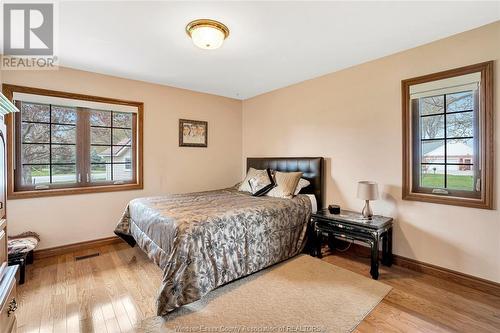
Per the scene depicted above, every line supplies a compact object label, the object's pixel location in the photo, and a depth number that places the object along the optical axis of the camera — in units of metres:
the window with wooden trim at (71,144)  2.92
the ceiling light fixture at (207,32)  2.09
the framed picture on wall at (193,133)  4.07
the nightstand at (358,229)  2.46
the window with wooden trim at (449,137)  2.20
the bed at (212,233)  1.96
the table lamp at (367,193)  2.64
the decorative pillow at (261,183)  3.45
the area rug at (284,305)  1.77
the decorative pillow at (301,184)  3.35
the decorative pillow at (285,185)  3.27
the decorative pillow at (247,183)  3.78
